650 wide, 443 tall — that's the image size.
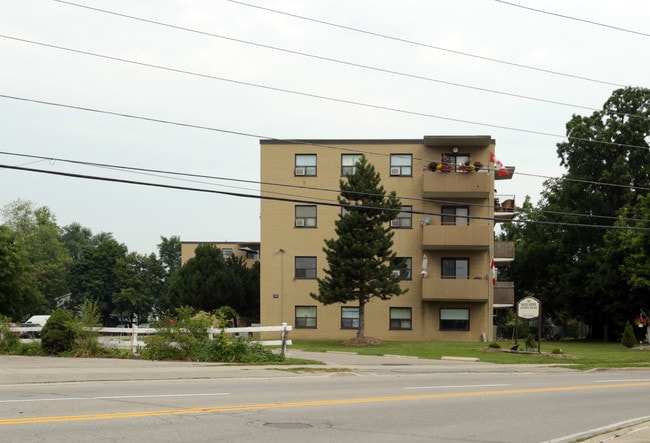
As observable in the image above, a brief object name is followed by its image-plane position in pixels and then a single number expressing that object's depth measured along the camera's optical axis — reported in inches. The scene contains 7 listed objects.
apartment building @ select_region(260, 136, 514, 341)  2021.4
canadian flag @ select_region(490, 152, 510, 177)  1997.8
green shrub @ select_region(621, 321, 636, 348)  1891.6
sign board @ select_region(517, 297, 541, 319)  1352.1
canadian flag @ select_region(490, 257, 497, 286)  2043.6
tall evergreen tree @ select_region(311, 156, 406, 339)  1685.5
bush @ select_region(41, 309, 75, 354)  1055.6
